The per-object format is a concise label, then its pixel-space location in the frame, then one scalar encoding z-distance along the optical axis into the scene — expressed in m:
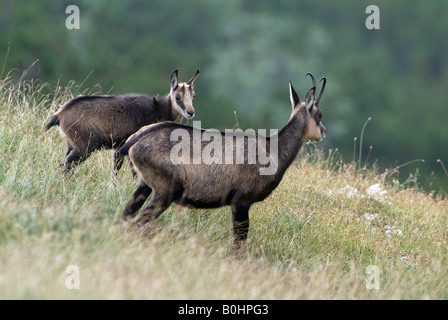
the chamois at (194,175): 13.59
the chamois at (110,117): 16.36
